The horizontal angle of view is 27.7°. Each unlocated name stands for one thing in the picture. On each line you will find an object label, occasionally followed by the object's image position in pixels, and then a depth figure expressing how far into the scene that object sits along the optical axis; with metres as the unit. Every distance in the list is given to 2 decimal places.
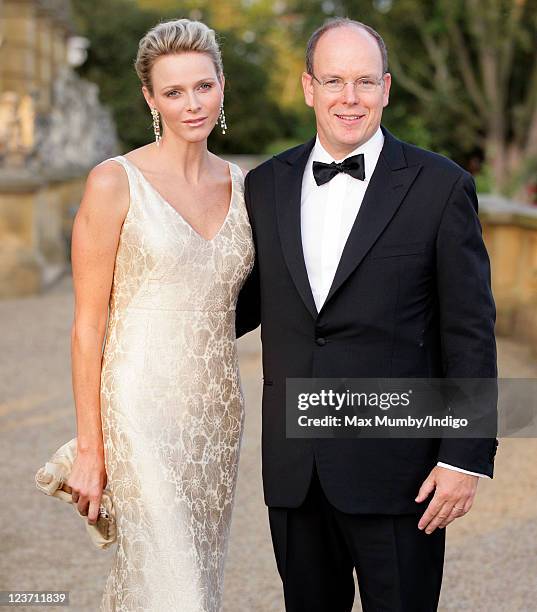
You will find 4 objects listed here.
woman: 3.10
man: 2.81
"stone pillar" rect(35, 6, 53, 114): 22.28
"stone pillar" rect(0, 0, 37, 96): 20.62
